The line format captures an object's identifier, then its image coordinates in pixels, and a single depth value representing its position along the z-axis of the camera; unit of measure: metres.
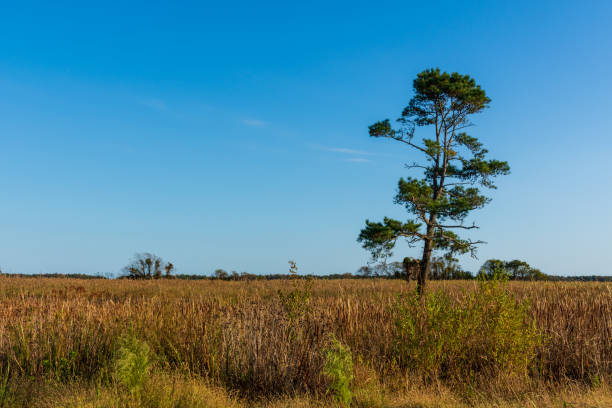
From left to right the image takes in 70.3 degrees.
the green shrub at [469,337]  7.34
